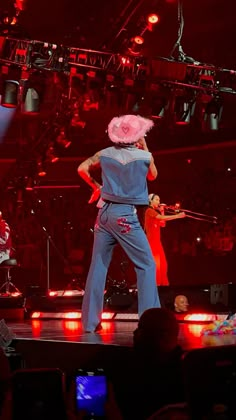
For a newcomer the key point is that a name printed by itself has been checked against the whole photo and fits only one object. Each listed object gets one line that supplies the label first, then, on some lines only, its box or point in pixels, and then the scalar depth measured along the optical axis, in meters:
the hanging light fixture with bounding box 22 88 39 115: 10.92
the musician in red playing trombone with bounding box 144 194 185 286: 13.19
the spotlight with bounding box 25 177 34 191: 17.99
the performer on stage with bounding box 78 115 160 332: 6.34
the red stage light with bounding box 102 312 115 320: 9.71
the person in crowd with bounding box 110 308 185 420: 3.69
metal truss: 10.48
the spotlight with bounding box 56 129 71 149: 16.23
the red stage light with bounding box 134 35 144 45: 11.73
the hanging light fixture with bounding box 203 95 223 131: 12.37
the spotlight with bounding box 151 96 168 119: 11.95
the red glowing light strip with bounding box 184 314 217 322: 8.67
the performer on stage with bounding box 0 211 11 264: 13.66
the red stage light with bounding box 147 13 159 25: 11.70
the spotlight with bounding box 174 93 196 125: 12.11
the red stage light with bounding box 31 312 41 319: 10.60
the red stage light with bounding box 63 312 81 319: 10.12
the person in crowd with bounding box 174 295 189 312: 10.25
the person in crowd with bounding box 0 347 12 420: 3.35
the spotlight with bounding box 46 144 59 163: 17.04
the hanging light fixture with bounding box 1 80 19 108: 10.43
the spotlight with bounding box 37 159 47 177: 17.69
